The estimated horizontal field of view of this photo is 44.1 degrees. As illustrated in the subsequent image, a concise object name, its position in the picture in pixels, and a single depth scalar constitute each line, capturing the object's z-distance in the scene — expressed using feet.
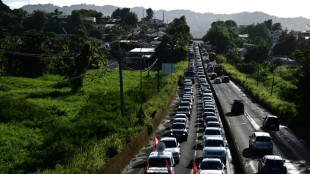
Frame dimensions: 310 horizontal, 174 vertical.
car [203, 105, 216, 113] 168.21
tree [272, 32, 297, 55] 616.39
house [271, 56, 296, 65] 532.07
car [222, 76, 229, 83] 319.06
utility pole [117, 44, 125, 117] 115.85
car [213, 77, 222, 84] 311.86
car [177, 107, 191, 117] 172.64
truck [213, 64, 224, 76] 355.15
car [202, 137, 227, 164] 98.78
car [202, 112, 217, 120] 158.12
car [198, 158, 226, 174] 81.66
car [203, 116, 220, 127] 145.04
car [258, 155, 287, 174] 85.10
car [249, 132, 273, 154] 110.42
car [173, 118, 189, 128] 142.22
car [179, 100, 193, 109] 189.42
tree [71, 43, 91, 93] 185.04
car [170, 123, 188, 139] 130.52
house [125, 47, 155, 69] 424.91
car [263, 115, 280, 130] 147.54
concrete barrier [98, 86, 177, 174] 87.64
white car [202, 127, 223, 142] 119.48
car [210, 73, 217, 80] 335.47
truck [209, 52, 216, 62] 481.46
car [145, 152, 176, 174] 80.71
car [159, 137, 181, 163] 101.50
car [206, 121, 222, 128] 134.62
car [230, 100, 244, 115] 185.57
